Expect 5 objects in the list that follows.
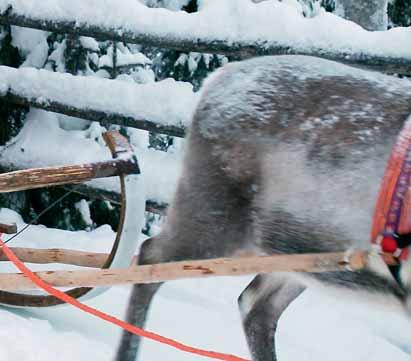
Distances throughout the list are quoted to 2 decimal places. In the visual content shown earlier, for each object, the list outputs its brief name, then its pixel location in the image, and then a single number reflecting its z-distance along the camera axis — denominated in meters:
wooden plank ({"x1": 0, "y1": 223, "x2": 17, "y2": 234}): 6.04
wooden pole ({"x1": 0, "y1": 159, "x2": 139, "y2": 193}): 5.52
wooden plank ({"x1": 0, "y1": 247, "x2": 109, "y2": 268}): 6.19
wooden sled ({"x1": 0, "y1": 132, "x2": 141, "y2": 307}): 5.53
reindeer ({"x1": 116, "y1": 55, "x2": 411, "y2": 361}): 4.65
